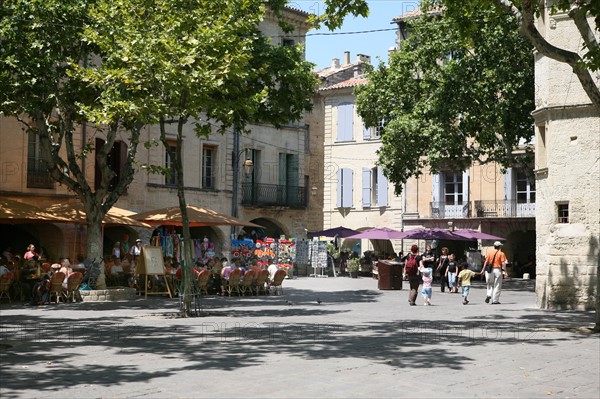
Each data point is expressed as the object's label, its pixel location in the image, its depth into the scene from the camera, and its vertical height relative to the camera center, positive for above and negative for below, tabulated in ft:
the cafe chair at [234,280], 82.69 -2.89
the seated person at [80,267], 76.07 -1.64
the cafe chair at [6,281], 69.38 -2.65
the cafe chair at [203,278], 78.60 -2.60
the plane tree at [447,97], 98.07 +17.87
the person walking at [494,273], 76.54 -1.87
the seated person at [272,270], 89.56 -2.08
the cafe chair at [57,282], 68.54 -2.66
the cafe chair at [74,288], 69.97 -3.20
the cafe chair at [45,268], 75.38 -1.73
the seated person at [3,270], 69.82 -1.80
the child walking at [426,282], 72.54 -2.58
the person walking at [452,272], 96.99 -2.31
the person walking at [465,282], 76.47 -2.69
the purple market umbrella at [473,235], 124.67 +2.31
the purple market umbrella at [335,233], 130.21 +2.54
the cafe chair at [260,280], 84.89 -2.96
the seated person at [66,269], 70.18 -1.70
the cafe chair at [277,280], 86.94 -3.01
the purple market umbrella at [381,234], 123.95 +2.32
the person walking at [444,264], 98.57 -1.47
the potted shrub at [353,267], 132.77 -2.52
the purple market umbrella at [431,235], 122.21 +2.24
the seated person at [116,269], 81.82 -1.92
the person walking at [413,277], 72.23 -2.15
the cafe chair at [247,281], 83.56 -3.00
